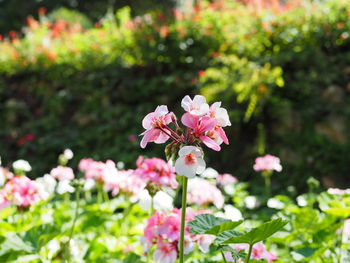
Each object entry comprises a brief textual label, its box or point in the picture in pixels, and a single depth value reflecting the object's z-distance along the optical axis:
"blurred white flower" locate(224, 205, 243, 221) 0.94
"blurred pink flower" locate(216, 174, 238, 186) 1.36
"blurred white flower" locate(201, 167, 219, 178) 1.24
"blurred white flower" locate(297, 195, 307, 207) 1.06
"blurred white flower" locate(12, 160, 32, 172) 1.15
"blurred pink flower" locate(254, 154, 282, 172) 1.24
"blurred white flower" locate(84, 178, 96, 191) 1.20
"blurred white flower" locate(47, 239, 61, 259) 1.03
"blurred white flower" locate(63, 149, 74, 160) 1.30
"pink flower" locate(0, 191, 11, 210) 0.99
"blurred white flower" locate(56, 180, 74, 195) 1.05
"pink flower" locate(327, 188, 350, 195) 1.02
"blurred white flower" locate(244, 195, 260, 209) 1.17
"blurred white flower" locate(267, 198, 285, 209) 1.10
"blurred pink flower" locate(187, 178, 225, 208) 1.12
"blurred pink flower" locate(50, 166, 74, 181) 1.22
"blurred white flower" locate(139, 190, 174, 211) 0.96
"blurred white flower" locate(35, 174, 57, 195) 1.15
